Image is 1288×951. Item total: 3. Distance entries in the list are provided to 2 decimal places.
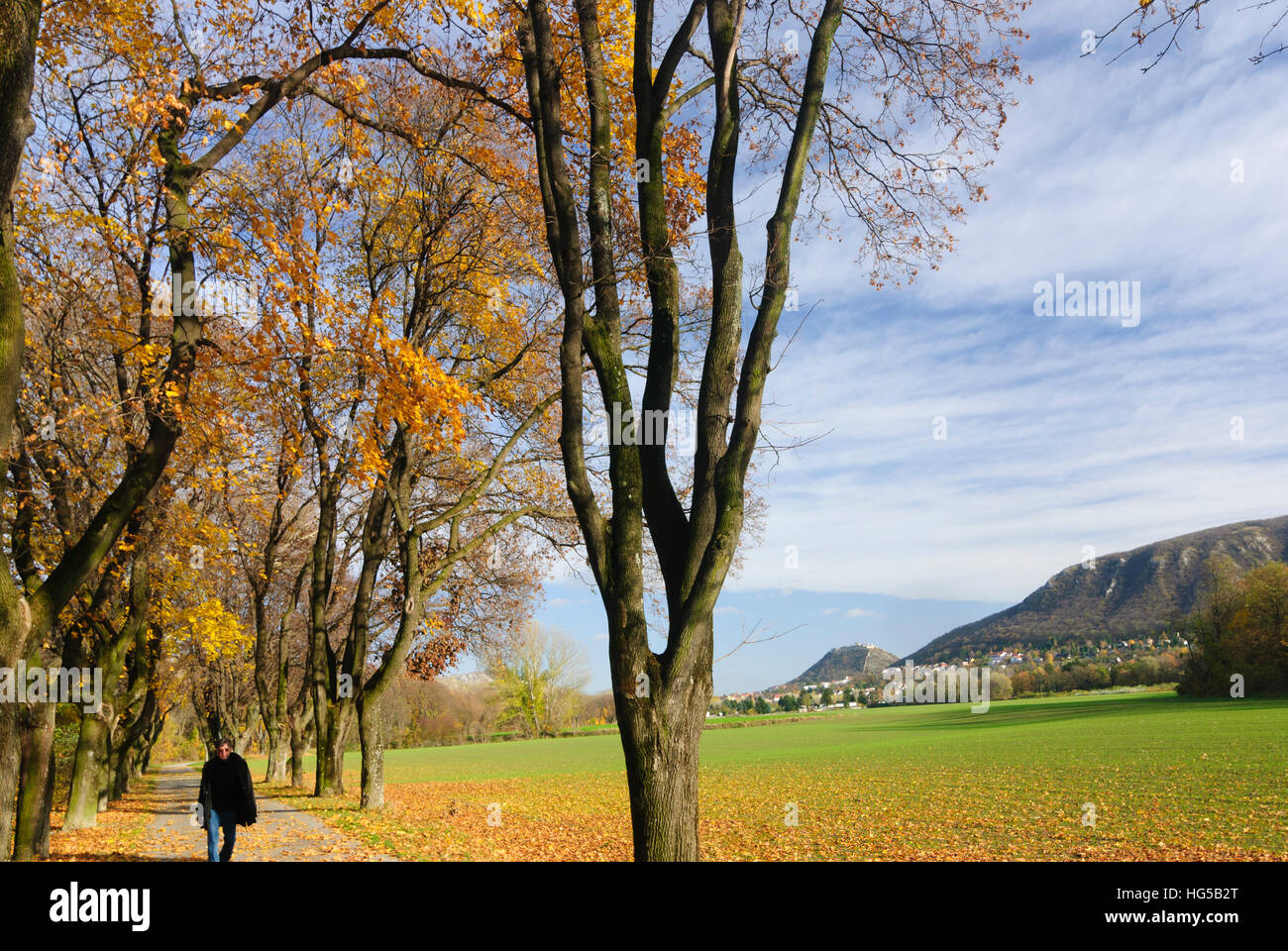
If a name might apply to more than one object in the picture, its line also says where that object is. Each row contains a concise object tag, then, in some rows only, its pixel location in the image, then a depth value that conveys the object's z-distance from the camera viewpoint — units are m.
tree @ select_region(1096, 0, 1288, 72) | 5.27
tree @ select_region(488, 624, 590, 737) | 84.31
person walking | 9.93
